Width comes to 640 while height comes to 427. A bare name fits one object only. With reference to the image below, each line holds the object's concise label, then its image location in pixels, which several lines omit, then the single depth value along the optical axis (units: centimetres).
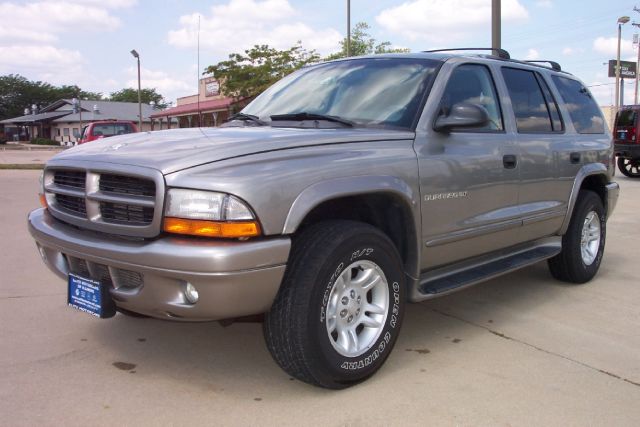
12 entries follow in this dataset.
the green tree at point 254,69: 3152
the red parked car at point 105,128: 2044
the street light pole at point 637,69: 4366
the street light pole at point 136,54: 3572
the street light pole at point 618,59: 3747
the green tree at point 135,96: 9800
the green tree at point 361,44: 4336
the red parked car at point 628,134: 1653
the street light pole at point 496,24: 1009
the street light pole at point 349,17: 2325
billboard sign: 4234
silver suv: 269
